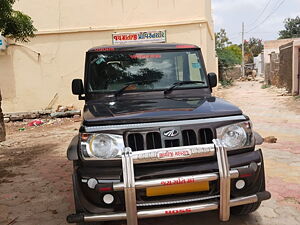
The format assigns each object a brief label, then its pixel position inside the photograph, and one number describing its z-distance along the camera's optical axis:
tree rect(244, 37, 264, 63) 59.12
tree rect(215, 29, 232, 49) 43.79
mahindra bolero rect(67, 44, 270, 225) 2.22
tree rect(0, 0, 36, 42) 5.43
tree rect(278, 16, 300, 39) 43.59
